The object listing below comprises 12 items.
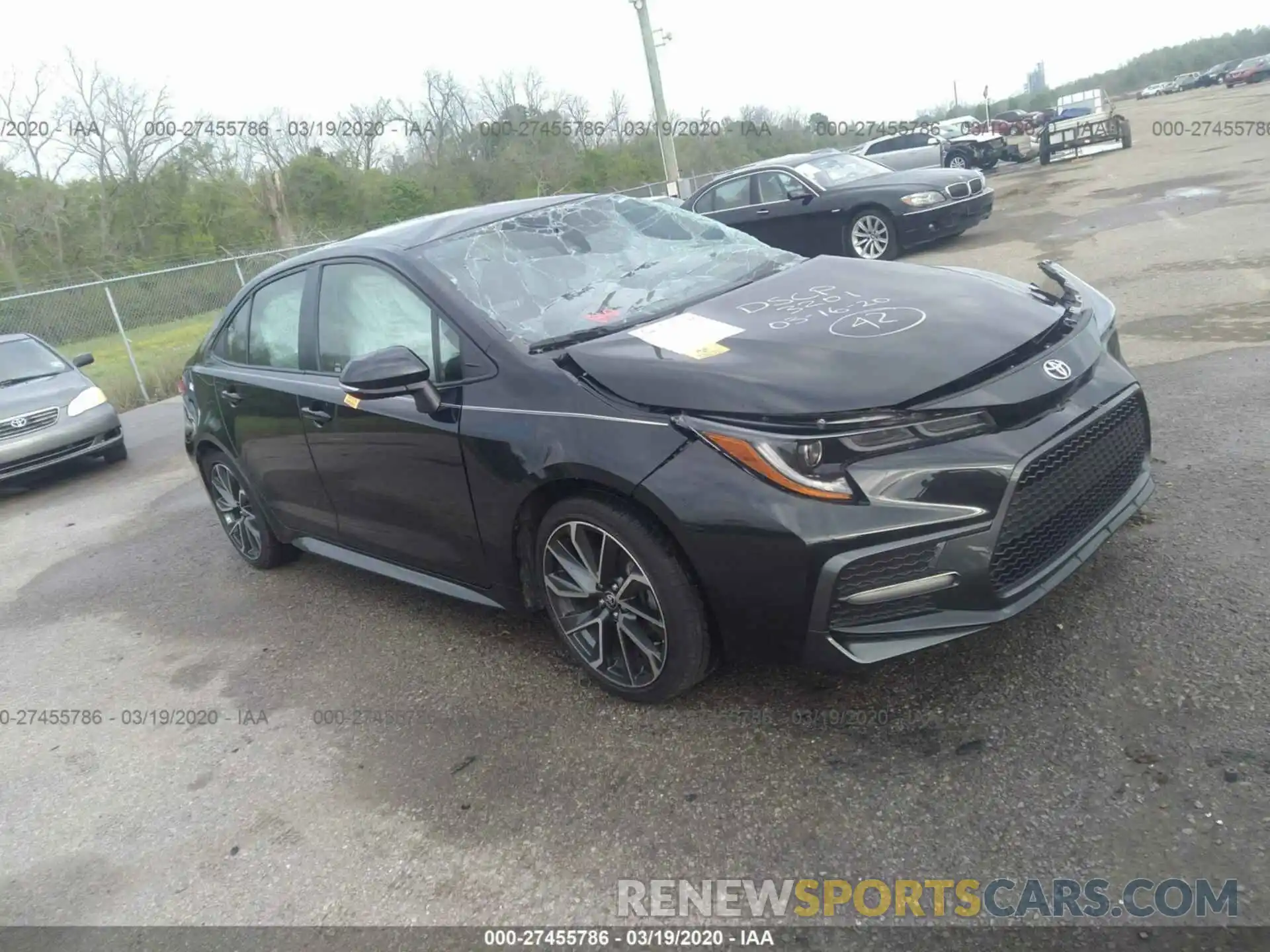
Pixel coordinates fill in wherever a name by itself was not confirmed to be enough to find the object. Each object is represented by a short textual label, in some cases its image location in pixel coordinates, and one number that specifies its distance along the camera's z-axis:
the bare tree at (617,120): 44.53
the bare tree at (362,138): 36.69
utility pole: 24.92
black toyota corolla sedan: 2.83
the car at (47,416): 9.10
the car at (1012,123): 38.97
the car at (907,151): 22.42
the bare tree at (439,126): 40.03
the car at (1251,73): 55.97
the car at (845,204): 12.51
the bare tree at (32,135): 31.20
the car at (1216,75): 67.62
